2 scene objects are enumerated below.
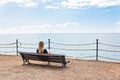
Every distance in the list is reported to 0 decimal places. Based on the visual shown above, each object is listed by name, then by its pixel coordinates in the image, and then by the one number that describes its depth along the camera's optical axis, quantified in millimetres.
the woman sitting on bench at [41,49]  5961
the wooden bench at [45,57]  5644
